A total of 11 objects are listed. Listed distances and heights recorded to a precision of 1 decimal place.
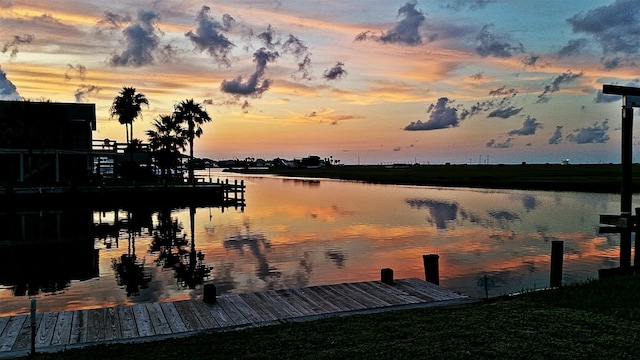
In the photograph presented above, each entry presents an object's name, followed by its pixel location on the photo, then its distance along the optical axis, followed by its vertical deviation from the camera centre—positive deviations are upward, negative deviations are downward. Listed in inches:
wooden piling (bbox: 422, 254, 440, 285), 627.5 -118.9
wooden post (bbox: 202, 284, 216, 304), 509.7 -122.1
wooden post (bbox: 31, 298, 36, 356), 364.8 -110.3
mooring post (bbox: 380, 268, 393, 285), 595.8 -121.9
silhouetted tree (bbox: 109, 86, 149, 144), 2842.0 +360.2
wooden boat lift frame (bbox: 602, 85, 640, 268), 662.5 +28.2
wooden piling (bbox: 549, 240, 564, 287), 646.5 -115.8
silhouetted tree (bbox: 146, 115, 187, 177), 3206.2 +202.3
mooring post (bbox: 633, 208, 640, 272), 623.5 -90.3
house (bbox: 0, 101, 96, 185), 2037.4 +128.0
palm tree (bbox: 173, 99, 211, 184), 3213.6 +345.3
